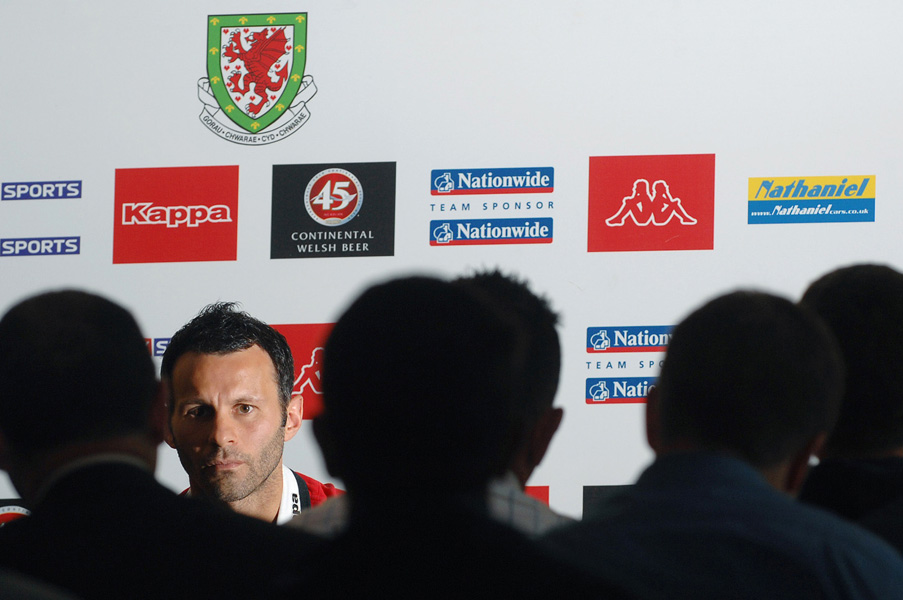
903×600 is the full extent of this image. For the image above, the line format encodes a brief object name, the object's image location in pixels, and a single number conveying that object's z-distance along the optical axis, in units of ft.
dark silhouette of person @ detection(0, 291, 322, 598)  10.59
